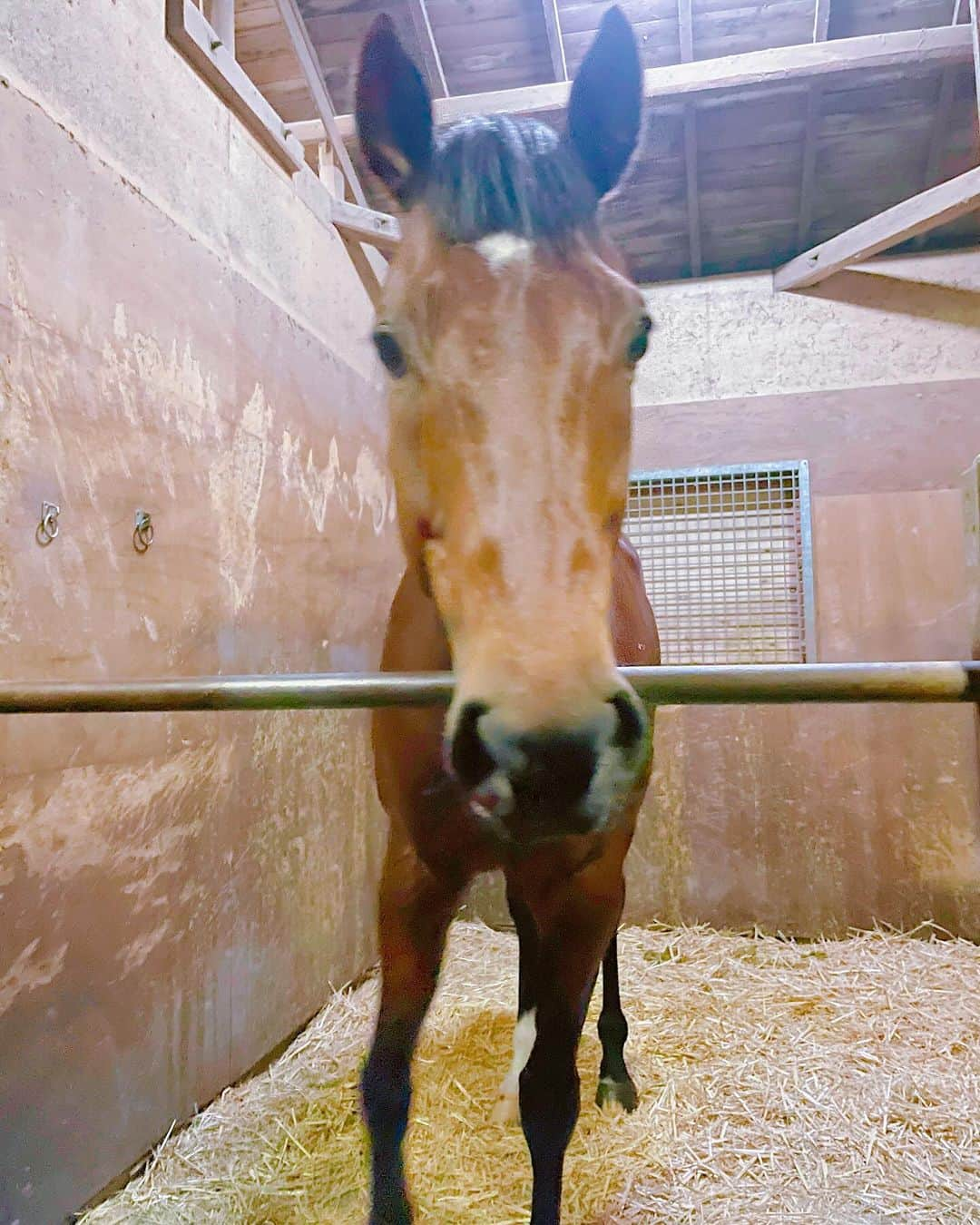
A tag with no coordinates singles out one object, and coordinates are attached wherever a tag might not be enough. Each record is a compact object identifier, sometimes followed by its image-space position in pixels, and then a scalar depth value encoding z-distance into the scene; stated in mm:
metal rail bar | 652
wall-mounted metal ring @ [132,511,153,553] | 1593
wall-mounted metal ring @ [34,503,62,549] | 1343
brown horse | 647
